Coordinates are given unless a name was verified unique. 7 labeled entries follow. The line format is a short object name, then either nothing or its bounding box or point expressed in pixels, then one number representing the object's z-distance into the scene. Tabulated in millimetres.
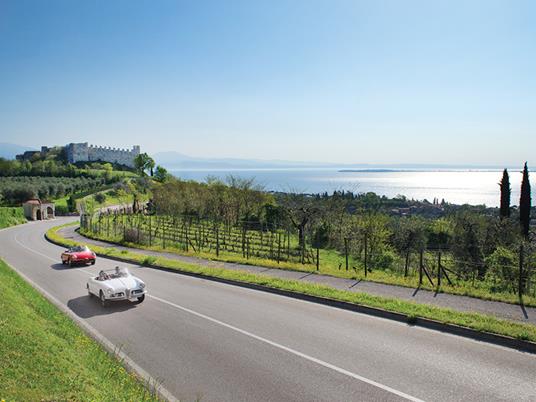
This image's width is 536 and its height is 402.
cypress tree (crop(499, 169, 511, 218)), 41812
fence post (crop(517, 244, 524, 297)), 12291
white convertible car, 13664
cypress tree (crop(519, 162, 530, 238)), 39656
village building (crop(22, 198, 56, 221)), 69625
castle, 176125
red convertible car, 23781
